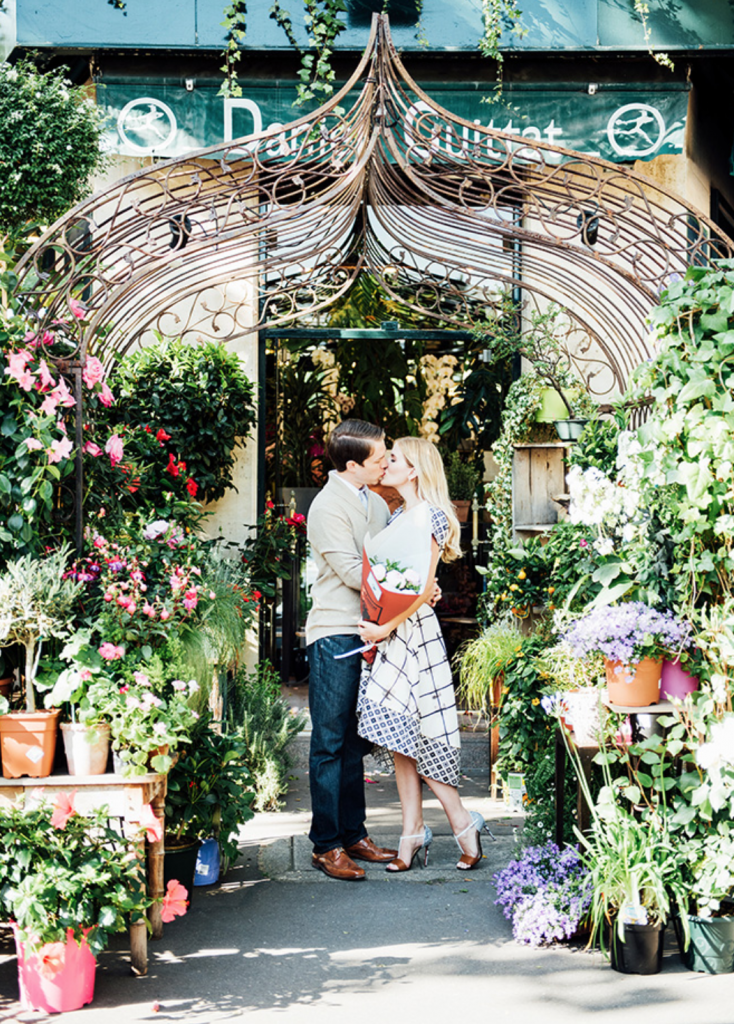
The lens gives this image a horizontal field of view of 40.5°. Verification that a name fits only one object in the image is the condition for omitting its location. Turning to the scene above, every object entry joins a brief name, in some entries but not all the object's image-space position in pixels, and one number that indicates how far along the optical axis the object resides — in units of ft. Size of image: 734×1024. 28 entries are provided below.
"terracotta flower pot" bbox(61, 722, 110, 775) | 10.83
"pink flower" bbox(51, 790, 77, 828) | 10.23
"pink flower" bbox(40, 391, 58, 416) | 11.34
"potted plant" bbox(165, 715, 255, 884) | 12.64
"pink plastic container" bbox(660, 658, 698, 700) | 11.42
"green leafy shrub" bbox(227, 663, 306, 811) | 17.72
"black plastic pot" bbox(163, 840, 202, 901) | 12.58
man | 14.26
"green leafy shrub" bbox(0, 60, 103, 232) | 16.30
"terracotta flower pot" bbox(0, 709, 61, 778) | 10.79
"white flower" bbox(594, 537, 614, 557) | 11.85
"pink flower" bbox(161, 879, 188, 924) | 11.38
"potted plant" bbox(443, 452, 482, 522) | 25.70
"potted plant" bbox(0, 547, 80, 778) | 10.69
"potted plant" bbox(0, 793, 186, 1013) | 9.87
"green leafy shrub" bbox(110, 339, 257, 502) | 19.30
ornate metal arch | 12.69
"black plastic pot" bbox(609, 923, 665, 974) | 10.91
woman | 13.98
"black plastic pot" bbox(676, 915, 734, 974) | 10.96
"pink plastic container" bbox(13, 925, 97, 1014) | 10.11
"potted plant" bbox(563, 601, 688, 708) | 11.08
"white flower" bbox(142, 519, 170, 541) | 12.78
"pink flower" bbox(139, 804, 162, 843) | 10.73
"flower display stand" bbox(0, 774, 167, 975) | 10.79
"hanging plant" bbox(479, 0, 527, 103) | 20.68
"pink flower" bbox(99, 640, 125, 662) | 10.99
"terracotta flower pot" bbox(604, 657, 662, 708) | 11.25
